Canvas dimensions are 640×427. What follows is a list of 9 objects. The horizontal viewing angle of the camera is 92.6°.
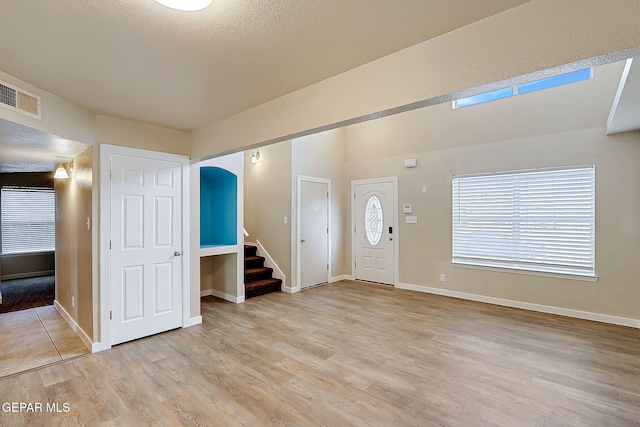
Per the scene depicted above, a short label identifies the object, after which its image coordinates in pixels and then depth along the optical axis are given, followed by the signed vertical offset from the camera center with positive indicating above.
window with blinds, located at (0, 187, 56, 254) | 7.00 -0.12
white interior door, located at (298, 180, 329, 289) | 5.75 -0.39
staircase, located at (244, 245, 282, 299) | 5.22 -1.19
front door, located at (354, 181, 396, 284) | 5.95 -0.37
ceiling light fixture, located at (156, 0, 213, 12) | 1.37 +0.95
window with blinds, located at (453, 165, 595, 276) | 4.13 -0.12
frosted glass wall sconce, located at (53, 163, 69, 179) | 3.99 +0.54
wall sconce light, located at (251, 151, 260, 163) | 6.13 +1.13
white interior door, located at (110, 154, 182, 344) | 3.30 -0.38
